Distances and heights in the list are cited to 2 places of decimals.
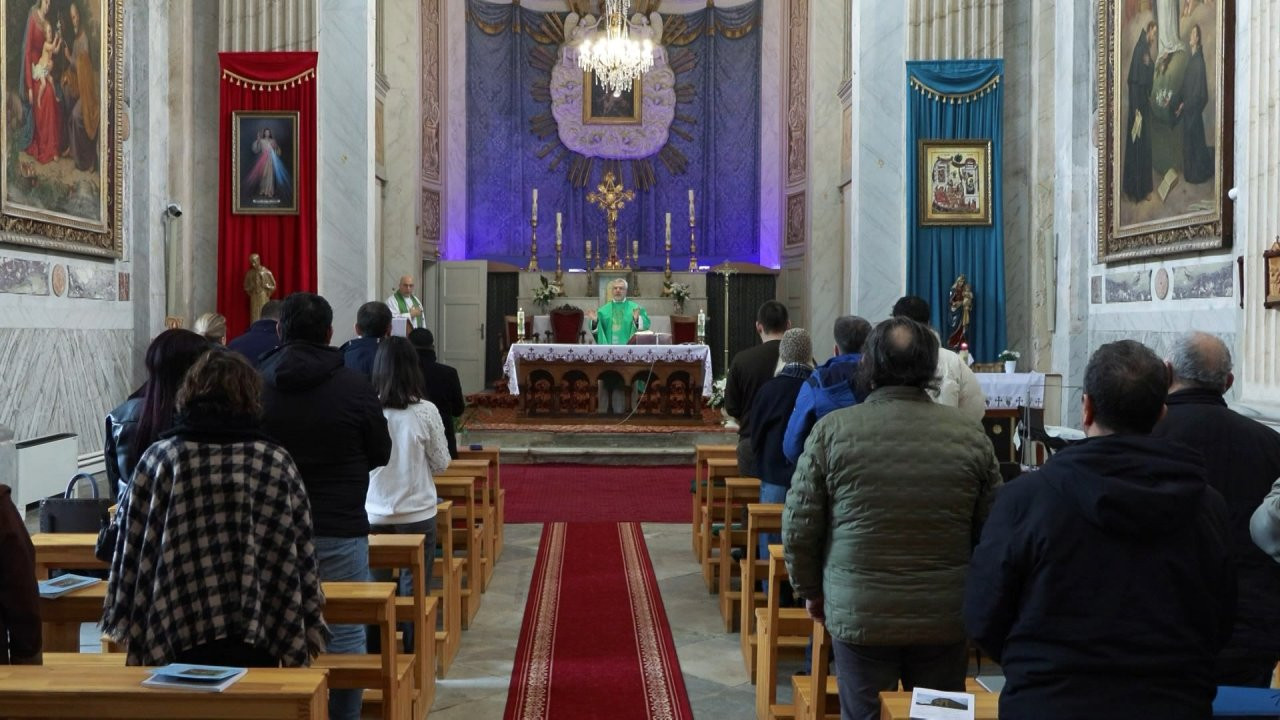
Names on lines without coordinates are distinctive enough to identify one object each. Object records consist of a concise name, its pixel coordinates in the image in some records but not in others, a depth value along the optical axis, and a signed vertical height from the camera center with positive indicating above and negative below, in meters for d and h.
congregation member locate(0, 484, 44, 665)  2.75 -0.66
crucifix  20.05 +2.30
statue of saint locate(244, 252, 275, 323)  11.94 +0.45
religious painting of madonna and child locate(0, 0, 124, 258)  8.17 +1.58
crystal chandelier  15.77 +3.84
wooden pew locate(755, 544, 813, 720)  4.67 -1.30
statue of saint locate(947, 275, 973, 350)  11.98 +0.18
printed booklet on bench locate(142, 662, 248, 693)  2.62 -0.82
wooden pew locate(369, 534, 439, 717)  4.59 -1.03
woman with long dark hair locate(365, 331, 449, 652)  5.03 -0.56
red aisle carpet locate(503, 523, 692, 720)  4.98 -1.64
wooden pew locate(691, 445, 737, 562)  8.08 -1.05
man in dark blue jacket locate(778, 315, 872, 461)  4.35 -0.27
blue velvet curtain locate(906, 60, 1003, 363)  12.16 +1.15
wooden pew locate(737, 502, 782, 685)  5.44 -1.21
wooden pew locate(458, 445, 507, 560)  8.09 -1.16
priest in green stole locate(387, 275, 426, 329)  13.12 +0.28
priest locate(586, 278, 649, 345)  15.51 +0.10
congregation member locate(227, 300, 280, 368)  6.51 -0.07
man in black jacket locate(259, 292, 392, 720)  4.02 -0.35
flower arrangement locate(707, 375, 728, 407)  13.49 -0.82
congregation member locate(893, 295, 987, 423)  5.99 -0.29
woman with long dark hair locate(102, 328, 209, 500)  3.77 -0.22
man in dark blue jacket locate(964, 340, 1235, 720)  2.19 -0.49
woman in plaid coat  2.89 -0.53
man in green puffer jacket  3.14 -0.51
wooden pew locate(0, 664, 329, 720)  2.59 -0.86
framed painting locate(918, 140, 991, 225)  12.18 +1.56
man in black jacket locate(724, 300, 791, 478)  6.44 -0.23
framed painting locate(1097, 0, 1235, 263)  7.73 +1.51
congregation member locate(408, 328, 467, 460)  6.41 -0.36
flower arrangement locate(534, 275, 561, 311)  17.09 +0.51
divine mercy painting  12.14 +1.76
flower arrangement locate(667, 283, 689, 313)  17.56 +0.50
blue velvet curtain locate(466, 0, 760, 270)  20.75 +3.10
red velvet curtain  12.12 +1.35
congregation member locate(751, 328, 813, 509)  5.61 -0.42
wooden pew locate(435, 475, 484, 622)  6.37 -1.28
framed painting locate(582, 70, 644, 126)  20.91 +4.09
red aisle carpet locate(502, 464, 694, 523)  9.55 -1.55
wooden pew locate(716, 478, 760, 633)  6.29 -1.28
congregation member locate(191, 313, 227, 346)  6.24 +0.00
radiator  7.57 -0.97
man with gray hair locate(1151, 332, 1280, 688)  3.19 -0.49
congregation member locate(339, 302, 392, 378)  5.70 -0.04
